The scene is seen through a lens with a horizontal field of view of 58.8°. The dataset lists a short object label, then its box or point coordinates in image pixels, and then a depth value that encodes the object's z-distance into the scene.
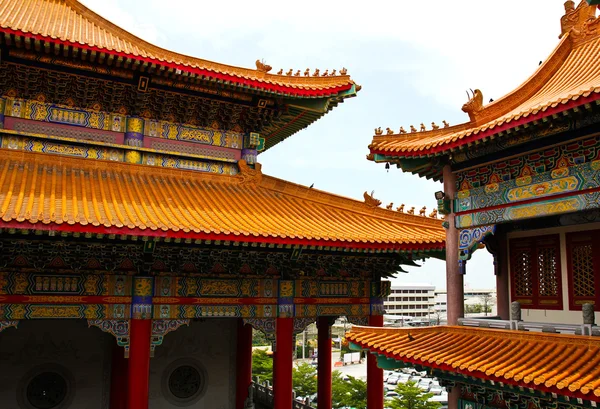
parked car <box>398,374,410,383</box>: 58.45
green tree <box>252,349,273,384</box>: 30.63
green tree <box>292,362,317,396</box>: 32.62
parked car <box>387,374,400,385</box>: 55.10
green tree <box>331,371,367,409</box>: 30.50
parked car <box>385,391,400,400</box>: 45.84
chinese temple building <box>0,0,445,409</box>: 9.58
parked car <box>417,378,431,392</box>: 55.17
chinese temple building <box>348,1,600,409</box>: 7.09
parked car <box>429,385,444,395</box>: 53.74
